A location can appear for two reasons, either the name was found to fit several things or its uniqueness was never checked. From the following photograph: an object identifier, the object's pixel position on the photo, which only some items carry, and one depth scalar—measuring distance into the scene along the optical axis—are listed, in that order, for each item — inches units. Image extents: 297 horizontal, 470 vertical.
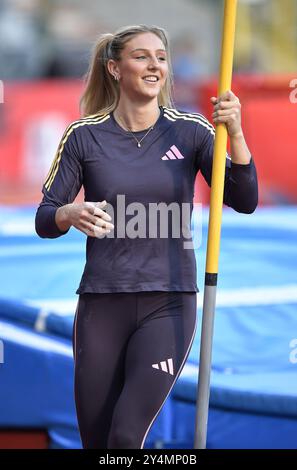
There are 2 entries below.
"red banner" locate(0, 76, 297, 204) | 771.4
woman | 260.1
